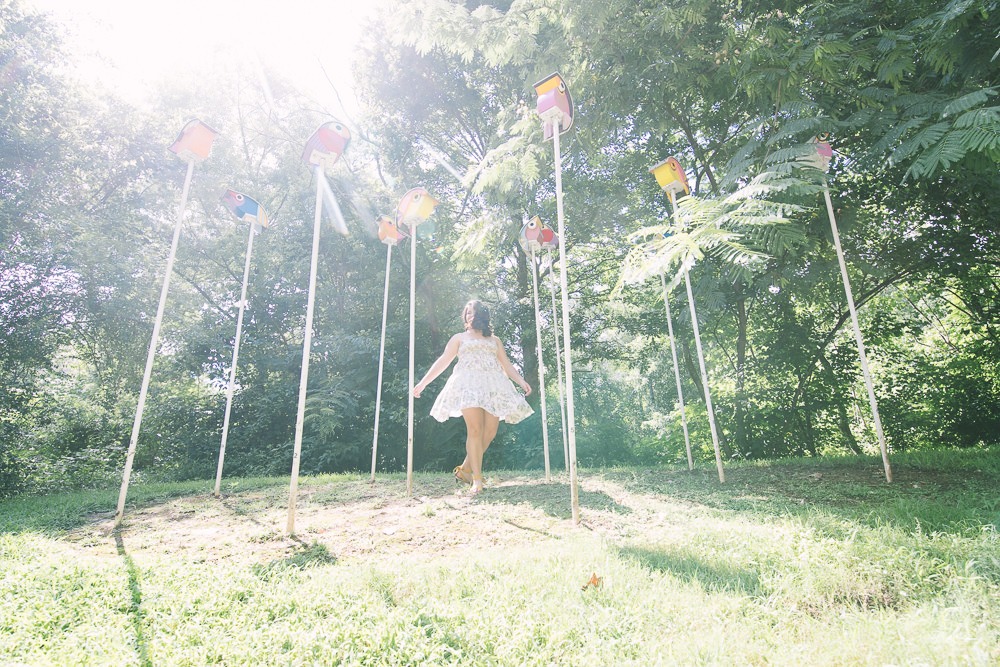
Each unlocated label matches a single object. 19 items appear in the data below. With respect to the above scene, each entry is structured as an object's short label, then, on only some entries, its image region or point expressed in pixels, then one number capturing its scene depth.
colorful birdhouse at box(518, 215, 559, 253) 5.60
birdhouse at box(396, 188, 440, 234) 4.95
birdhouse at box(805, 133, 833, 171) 2.93
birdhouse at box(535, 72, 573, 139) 3.32
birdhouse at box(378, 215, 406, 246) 5.79
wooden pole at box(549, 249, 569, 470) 5.78
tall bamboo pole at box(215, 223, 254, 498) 4.62
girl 4.48
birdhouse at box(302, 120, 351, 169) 3.48
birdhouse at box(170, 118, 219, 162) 3.84
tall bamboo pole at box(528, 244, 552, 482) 5.26
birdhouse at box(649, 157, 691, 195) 4.74
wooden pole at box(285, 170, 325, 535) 3.09
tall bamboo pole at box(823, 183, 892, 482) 4.11
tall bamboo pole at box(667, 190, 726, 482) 4.55
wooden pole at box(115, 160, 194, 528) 3.49
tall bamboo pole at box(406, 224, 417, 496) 4.35
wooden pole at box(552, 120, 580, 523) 3.03
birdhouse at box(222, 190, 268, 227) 4.86
